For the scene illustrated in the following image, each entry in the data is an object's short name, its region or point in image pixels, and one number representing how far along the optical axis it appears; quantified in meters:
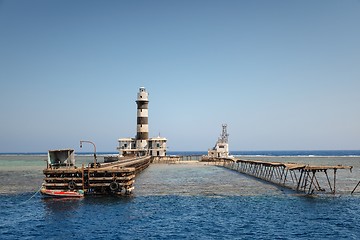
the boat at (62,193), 35.78
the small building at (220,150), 117.38
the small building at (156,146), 104.62
